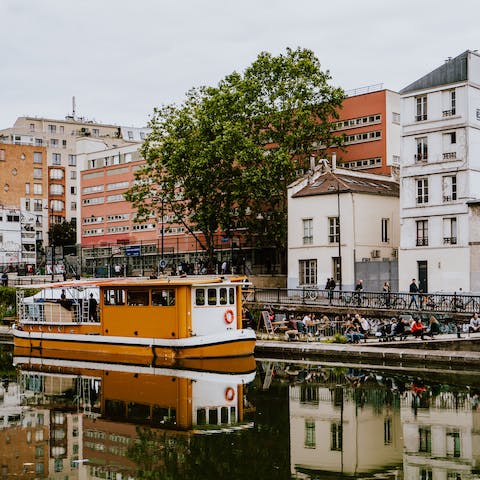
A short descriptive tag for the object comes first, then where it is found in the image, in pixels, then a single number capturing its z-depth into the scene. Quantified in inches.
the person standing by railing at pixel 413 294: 1644.9
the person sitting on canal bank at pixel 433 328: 1424.7
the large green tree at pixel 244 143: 2353.6
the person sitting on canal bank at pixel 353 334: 1481.3
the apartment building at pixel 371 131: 2556.6
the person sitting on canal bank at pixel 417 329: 1403.8
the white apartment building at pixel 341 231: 2169.0
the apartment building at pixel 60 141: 4665.4
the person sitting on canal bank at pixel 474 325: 1423.5
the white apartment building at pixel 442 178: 1977.1
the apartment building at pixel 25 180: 4424.2
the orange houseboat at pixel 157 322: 1413.6
